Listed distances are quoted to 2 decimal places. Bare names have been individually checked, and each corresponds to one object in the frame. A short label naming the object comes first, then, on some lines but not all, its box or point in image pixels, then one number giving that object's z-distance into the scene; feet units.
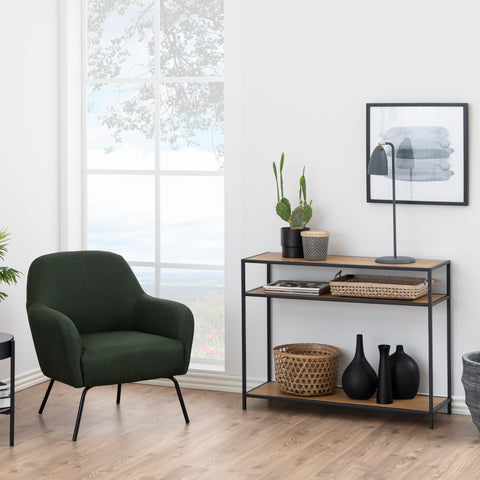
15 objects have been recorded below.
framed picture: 14.05
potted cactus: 14.61
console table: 13.44
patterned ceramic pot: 14.17
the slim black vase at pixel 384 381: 13.87
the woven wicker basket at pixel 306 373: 14.32
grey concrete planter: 12.80
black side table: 12.52
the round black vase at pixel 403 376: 14.05
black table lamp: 13.75
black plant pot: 14.60
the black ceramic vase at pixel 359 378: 14.08
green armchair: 12.98
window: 16.22
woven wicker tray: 13.47
